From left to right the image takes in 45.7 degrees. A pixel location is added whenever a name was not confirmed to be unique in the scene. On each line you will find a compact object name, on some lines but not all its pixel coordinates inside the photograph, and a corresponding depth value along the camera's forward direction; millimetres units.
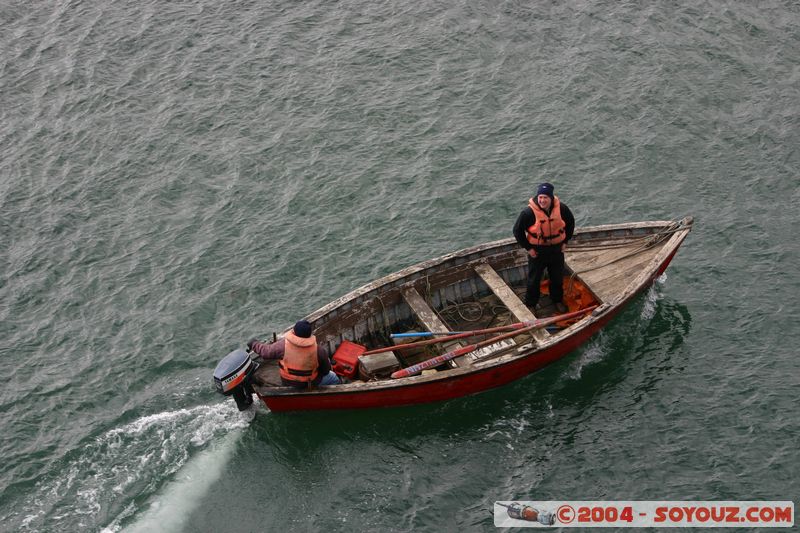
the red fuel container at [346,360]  19672
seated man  18250
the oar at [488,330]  19844
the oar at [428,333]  19944
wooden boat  19219
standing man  19875
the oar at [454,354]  19391
